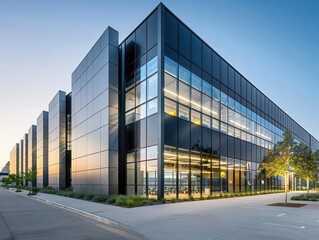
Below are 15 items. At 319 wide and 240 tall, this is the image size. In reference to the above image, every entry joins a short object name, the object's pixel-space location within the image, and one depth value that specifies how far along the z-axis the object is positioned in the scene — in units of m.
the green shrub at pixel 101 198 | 19.97
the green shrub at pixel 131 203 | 16.29
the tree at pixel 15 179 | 50.15
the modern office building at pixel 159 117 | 21.17
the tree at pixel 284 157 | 20.81
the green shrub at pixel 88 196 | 22.31
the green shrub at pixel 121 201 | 16.86
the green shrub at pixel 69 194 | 26.21
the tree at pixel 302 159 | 20.25
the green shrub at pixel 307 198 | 22.93
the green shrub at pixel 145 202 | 17.39
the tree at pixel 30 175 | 41.76
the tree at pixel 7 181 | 57.33
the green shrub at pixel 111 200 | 18.44
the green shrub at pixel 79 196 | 23.99
